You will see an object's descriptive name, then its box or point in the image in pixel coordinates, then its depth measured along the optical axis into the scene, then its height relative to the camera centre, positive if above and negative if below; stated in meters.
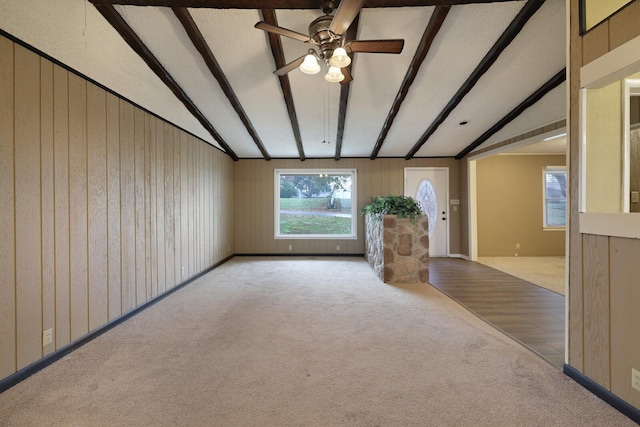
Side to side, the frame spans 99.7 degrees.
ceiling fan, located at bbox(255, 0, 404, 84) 2.08 +1.40
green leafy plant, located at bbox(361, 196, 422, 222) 4.28 +0.09
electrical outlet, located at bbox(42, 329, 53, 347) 2.06 -0.96
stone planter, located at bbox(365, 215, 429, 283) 4.25 -0.59
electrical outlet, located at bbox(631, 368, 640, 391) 1.50 -0.94
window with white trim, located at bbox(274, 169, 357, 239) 6.69 +0.19
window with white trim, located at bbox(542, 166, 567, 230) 6.31 +0.36
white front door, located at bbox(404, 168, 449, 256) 6.51 +0.45
